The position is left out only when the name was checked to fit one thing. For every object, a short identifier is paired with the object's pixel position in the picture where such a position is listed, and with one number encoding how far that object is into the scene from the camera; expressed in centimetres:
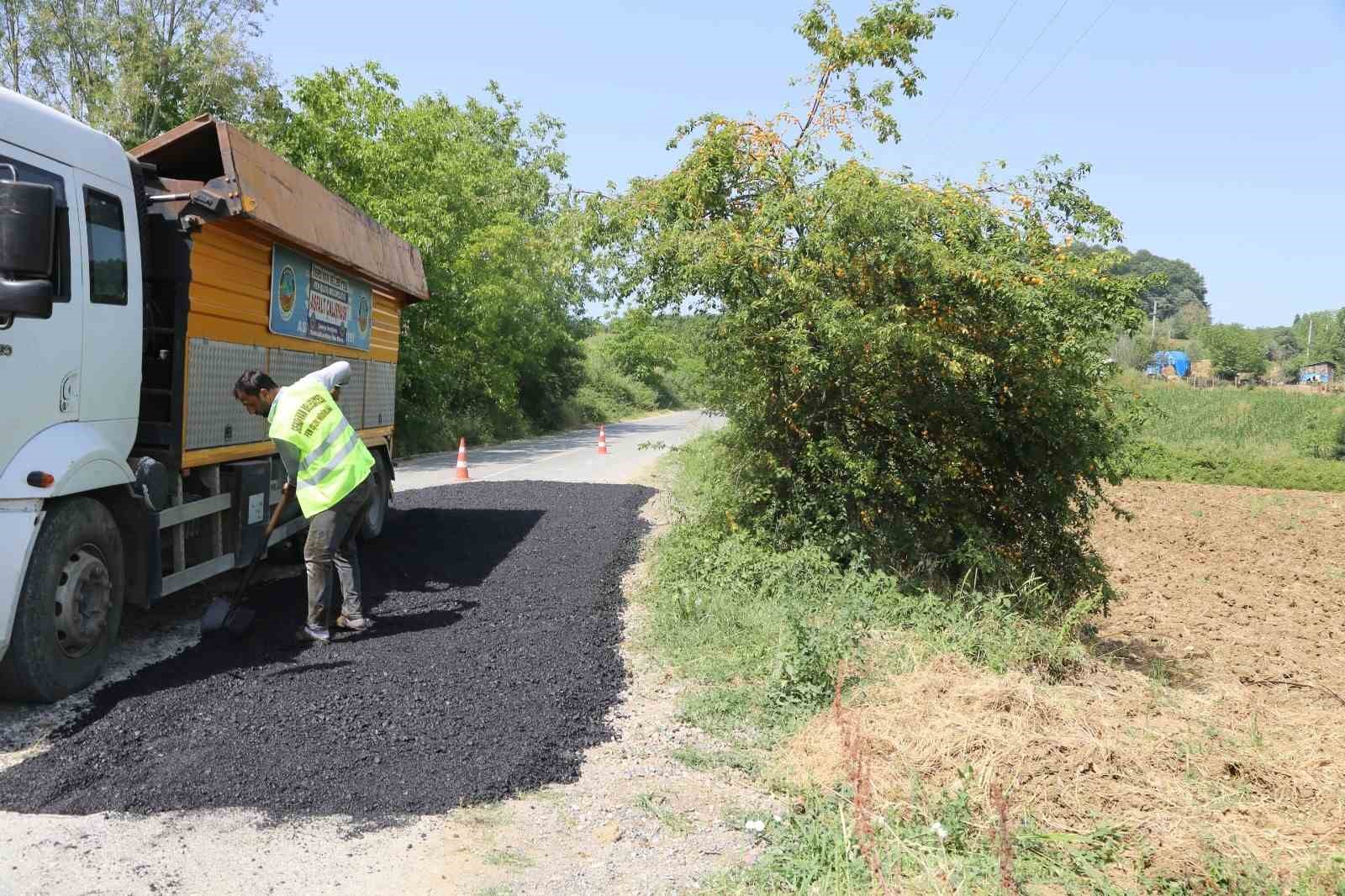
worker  604
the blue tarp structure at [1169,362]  6823
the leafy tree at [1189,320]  13200
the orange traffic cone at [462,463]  1691
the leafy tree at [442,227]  2117
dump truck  468
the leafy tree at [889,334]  740
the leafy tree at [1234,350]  8512
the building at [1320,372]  8248
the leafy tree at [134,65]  2359
